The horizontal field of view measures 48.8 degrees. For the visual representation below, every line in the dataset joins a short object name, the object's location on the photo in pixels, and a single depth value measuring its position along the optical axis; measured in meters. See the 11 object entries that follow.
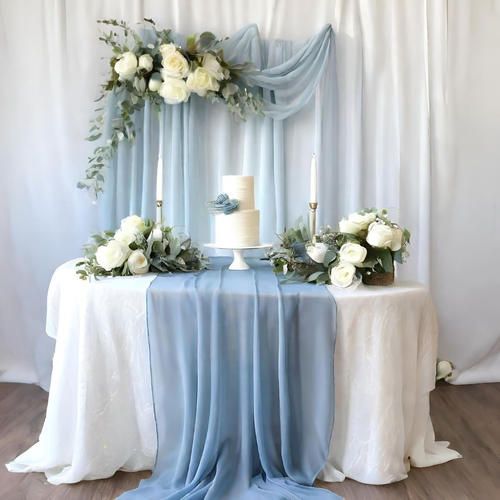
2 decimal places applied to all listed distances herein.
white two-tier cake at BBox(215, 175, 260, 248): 2.07
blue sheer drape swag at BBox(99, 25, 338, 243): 2.59
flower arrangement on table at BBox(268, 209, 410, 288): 1.92
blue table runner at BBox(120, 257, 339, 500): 1.86
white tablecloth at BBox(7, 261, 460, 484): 1.87
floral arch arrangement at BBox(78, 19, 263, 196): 2.42
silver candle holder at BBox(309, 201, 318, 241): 2.09
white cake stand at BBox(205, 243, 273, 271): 2.18
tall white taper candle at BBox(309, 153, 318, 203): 2.06
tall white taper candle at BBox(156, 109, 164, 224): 2.25
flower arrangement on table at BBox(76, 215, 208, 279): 1.98
